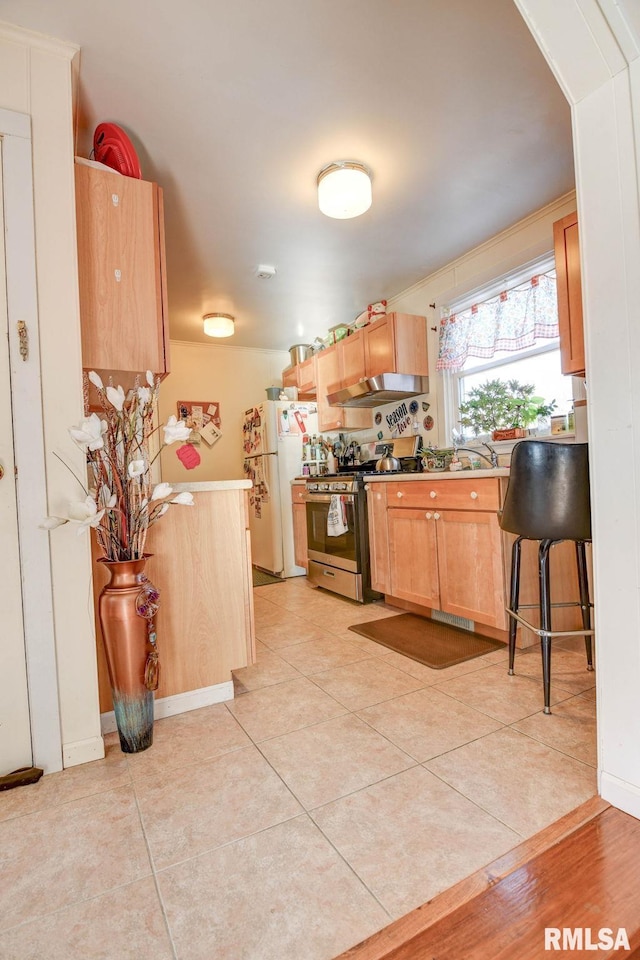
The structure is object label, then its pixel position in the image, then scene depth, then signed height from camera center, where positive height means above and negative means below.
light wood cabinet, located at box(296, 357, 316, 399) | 4.45 +1.06
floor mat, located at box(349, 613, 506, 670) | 2.24 -0.87
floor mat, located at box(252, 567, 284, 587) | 4.15 -0.87
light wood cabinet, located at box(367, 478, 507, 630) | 2.28 -0.38
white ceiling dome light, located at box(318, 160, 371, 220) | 2.24 +1.45
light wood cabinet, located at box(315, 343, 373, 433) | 4.07 +0.67
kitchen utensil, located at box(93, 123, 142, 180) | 1.83 +1.37
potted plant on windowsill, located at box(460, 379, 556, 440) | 2.82 +0.43
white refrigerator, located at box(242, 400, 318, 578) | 4.34 +0.14
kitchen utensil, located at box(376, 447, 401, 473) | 3.36 +0.12
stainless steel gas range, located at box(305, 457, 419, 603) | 3.22 -0.40
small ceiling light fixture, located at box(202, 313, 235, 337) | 4.07 +1.47
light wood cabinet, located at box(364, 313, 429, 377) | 3.41 +1.02
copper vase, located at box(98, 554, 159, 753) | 1.50 -0.50
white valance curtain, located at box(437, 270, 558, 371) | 2.70 +0.98
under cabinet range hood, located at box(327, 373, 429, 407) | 3.40 +0.71
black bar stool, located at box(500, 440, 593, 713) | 1.70 -0.10
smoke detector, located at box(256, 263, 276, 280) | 3.26 +1.55
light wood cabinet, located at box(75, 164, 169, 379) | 1.68 +0.83
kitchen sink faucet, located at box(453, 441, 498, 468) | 2.75 +0.13
